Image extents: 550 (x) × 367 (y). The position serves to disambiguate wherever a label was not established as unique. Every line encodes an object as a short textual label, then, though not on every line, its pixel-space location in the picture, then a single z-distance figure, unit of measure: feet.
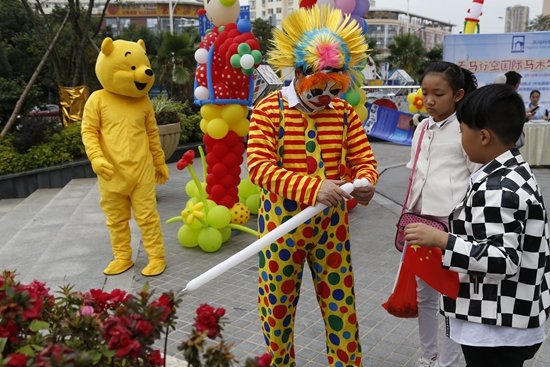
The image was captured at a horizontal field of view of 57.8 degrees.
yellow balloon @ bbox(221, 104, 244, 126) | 16.05
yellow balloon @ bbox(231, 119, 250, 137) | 16.44
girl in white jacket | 7.79
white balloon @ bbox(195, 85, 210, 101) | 16.26
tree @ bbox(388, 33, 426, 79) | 127.65
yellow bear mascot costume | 12.85
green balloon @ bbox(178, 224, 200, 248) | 15.49
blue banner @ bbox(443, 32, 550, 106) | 29.48
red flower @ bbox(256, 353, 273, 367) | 3.95
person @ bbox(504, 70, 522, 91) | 13.58
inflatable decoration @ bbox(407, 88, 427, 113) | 19.29
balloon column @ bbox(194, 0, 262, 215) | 15.58
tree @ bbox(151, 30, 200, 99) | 56.75
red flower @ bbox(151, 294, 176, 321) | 4.46
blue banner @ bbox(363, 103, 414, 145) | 41.73
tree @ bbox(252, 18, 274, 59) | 104.73
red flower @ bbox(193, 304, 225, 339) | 4.43
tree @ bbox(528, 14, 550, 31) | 132.33
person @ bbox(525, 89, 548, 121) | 27.96
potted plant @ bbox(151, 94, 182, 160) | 23.72
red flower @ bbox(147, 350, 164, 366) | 4.62
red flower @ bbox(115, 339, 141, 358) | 4.08
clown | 6.87
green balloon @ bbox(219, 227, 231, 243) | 15.81
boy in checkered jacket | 5.01
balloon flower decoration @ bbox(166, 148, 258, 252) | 15.10
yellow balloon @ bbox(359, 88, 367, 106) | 18.14
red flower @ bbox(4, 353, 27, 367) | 3.81
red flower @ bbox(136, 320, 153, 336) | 4.22
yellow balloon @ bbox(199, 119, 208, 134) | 16.48
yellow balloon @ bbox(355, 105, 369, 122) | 18.33
